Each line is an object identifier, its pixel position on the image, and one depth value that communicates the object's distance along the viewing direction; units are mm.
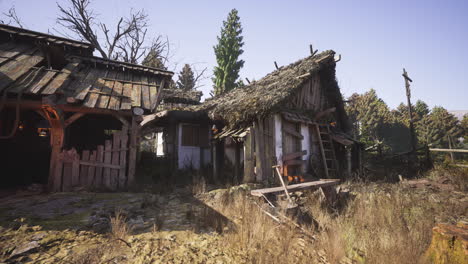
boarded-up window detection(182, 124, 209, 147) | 10969
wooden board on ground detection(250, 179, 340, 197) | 4723
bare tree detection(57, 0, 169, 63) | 16038
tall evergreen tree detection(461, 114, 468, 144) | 25469
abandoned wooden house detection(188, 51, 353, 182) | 8062
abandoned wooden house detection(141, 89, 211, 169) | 10492
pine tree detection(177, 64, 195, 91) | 26125
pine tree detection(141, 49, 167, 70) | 18997
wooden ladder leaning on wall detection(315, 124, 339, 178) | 9953
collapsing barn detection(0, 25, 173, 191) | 6266
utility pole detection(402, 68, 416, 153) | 14394
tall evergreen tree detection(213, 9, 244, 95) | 23875
